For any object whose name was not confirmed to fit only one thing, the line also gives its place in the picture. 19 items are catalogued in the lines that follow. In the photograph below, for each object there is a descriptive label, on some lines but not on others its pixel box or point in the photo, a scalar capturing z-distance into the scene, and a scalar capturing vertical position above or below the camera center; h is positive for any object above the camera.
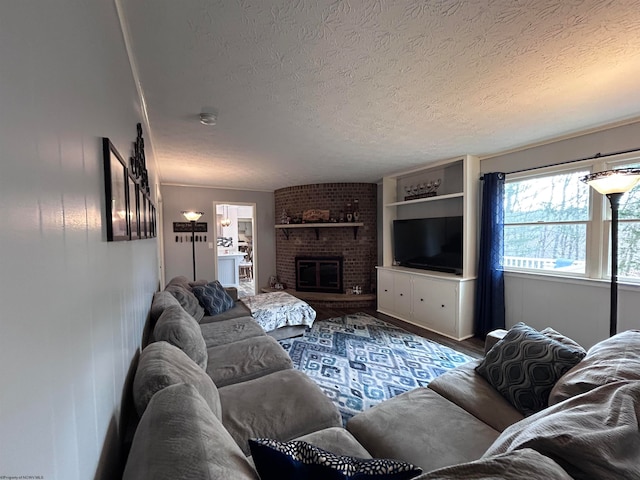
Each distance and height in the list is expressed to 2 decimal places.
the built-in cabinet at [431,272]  3.67 -0.45
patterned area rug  2.44 -1.39
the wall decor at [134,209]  1.36 +0.13
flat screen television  3.89 -0.20
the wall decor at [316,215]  5.49 +0.33
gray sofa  0.66 -0.62
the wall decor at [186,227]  5.52 +0.13
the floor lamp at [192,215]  4.65 +0.31
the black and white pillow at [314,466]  0.78 -0.66
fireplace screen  5.56 -0.85
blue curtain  3.47 -0.32
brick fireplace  5.52 -0.05
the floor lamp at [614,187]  1.85 +0.27
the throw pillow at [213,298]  3.32 -0.79
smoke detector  2.29 +0.95
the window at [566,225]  2.63 +0.04
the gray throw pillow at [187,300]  2.87 -0.70
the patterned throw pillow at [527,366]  1.38 -0.73
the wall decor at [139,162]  1.58 +0.44
